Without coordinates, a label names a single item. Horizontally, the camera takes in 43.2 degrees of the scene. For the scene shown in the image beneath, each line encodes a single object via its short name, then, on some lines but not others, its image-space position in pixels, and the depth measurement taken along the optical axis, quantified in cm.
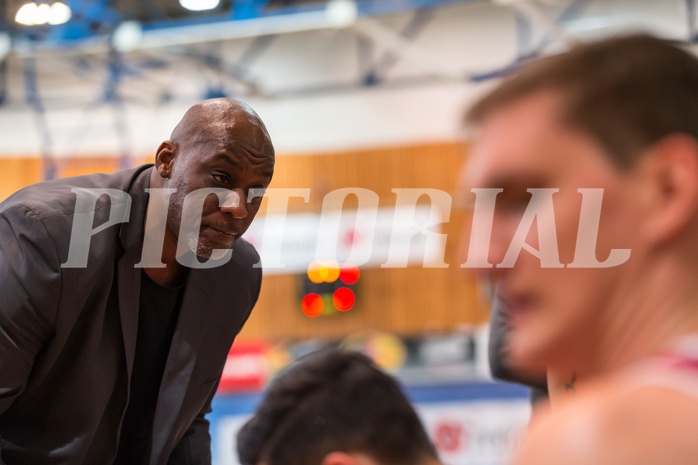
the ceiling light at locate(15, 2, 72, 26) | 827
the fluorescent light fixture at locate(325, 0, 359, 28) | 903
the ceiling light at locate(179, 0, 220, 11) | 896
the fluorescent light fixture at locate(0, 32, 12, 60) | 1002
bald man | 217
